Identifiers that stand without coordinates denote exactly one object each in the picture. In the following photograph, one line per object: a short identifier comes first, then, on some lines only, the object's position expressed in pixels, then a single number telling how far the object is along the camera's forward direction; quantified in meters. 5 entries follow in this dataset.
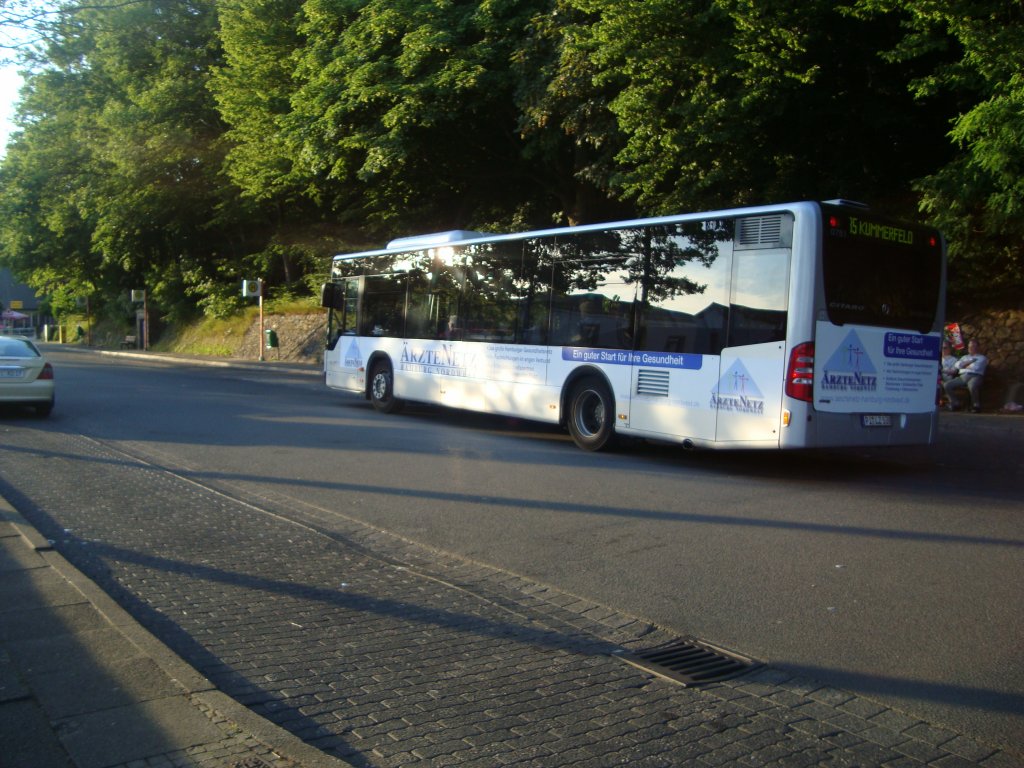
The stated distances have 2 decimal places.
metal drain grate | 4.75
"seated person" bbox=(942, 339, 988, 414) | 16.84
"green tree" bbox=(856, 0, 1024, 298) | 12.88
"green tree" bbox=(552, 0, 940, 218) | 16.42
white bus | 10.24
